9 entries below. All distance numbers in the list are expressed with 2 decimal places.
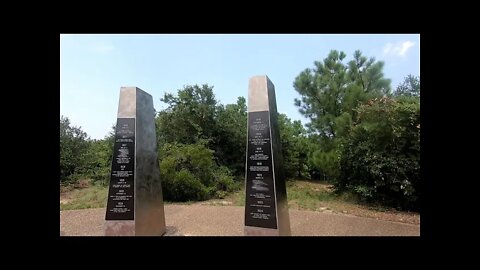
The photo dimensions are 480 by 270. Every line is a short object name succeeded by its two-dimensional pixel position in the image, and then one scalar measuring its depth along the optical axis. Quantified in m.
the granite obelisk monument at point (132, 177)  4.95
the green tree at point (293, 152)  15.84
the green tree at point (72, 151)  12.15
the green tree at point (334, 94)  10.11
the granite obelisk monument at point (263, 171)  4.76
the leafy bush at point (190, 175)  9.84
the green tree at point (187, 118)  13.13
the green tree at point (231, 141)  14.34
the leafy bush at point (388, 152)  7.61
